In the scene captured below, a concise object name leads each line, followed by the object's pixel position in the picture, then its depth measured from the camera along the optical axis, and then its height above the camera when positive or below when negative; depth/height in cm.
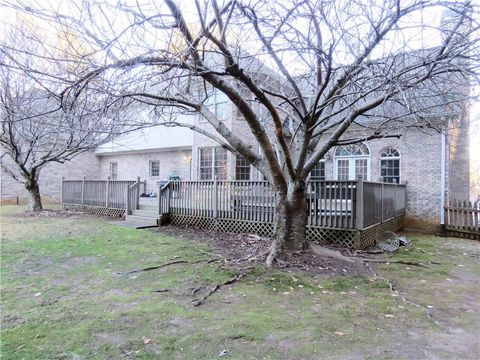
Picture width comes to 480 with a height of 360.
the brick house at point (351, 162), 1284 +103
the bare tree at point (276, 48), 429 +202
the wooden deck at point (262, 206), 853 -70
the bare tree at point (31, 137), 980 +194
